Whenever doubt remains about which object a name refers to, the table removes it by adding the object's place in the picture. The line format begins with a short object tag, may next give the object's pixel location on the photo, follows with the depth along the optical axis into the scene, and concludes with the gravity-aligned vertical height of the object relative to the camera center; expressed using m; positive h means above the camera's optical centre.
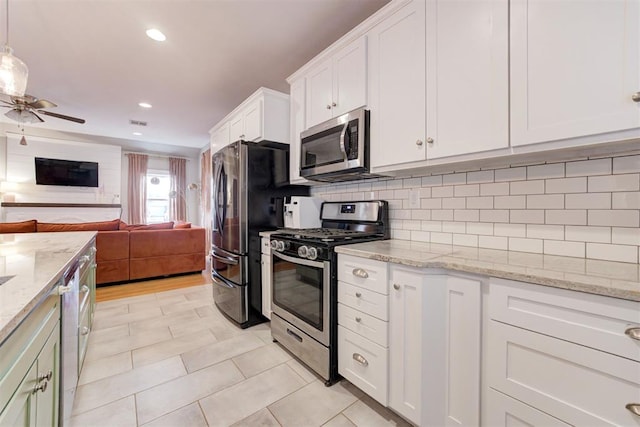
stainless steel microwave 1.91 +0.47
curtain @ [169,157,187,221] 6.96 +0.55
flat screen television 5.55 +0.78
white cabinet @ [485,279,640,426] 0.84 -0.48
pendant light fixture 1.85 +0.93
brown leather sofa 3.77 -0.55
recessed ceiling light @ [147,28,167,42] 2.33 +1.51
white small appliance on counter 2.50 -0.01
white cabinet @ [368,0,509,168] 1.32 +0.71
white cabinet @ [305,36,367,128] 1.93 +0.97
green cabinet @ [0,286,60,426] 0.65 -0.45
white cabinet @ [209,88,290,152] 2.63 +0.92
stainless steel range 1.72 -0.47
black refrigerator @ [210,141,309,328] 2.54 -0.01
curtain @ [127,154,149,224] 6.46 +0.51
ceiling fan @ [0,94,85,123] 2.70 +1.04
